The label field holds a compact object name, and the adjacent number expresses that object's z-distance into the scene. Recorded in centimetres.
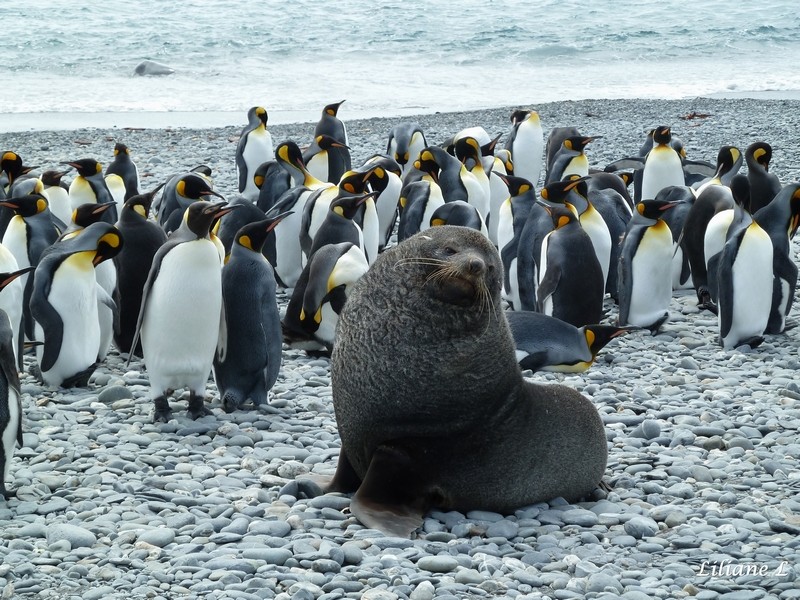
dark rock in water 3020
